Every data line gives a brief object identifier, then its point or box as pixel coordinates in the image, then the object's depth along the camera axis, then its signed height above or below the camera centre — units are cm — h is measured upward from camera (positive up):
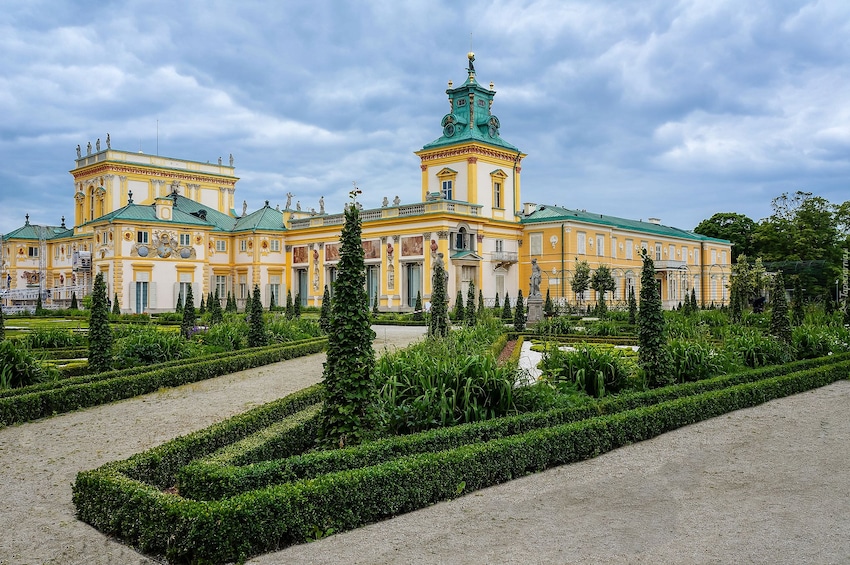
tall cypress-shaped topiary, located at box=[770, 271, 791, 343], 1445 -54
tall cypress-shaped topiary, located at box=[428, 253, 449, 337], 1537 -34
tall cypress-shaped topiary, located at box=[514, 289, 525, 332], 2330 -83
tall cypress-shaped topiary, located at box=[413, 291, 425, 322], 3096 -68
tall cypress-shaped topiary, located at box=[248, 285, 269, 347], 1731 -77
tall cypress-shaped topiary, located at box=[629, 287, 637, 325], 2451 -52
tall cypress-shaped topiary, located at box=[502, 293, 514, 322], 3037 -76
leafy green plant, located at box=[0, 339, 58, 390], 1155 -115
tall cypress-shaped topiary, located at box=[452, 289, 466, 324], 2921 -55
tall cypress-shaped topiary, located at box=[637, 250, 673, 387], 1076 -71
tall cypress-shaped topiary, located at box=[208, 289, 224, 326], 2219 -54
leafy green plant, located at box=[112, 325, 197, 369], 1434 -108
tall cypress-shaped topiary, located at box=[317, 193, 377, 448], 711 -76
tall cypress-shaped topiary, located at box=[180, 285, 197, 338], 1894 -54
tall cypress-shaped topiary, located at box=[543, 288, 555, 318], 2975 -52
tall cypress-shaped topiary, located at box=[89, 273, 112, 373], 1284 -78
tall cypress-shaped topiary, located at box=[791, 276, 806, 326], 2011 -42
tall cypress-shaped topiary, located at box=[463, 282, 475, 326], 2380 -43
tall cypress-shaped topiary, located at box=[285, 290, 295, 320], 2832 -50
